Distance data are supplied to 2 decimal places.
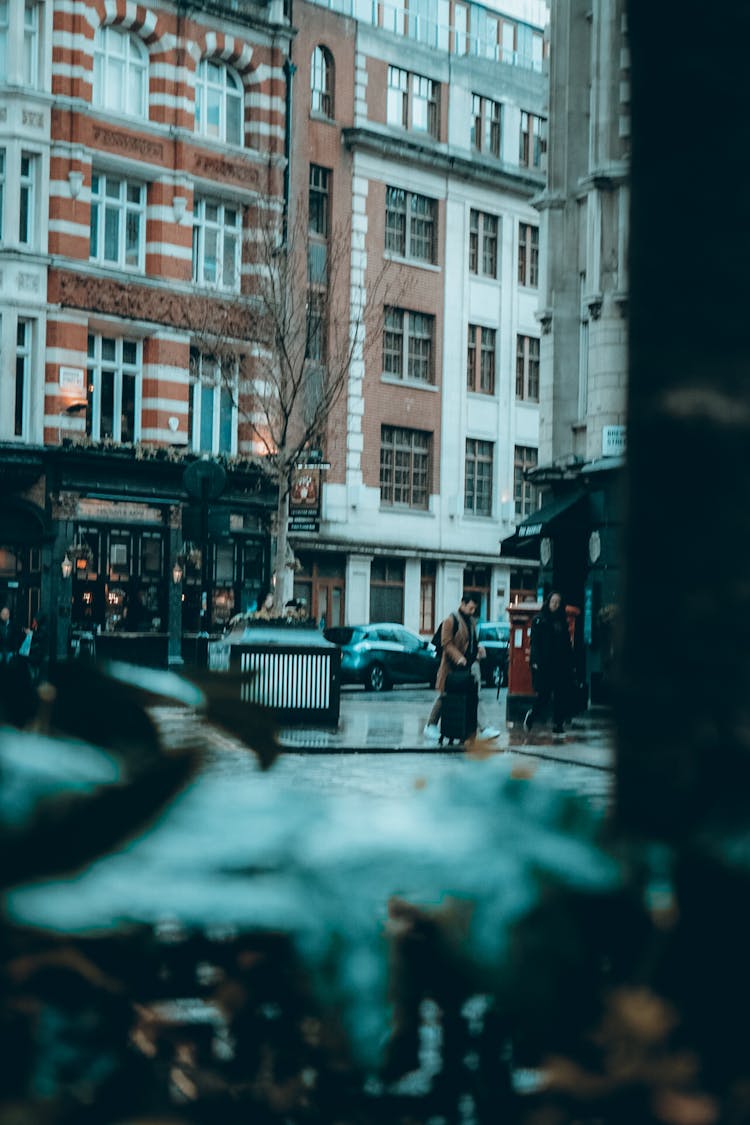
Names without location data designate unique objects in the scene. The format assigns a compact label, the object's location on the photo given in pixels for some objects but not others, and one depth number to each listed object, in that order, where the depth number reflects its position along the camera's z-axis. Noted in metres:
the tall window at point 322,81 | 40.41
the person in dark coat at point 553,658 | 18.41
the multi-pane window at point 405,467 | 42.22
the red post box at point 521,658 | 21.61
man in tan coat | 17.59
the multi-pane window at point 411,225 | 42.66
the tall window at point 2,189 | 32.12
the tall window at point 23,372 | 32.44
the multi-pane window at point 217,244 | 36.34
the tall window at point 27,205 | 32.66
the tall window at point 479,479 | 44.81
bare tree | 30.12
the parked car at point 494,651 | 36.16
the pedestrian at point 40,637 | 23.79
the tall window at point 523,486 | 46.34
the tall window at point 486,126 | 45.16
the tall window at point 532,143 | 46.78
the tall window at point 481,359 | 45.06
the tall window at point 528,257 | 46.66
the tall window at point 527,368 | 46.78
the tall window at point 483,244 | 45.16
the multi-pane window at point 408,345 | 42.44
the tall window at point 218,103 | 36.53
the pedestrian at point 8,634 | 24.98
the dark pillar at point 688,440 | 1.62
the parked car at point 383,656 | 32.84
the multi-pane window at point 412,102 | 42.78
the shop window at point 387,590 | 41.62
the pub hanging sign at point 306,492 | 36.22
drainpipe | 38.38
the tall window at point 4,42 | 32.50
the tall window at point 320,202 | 40.41
